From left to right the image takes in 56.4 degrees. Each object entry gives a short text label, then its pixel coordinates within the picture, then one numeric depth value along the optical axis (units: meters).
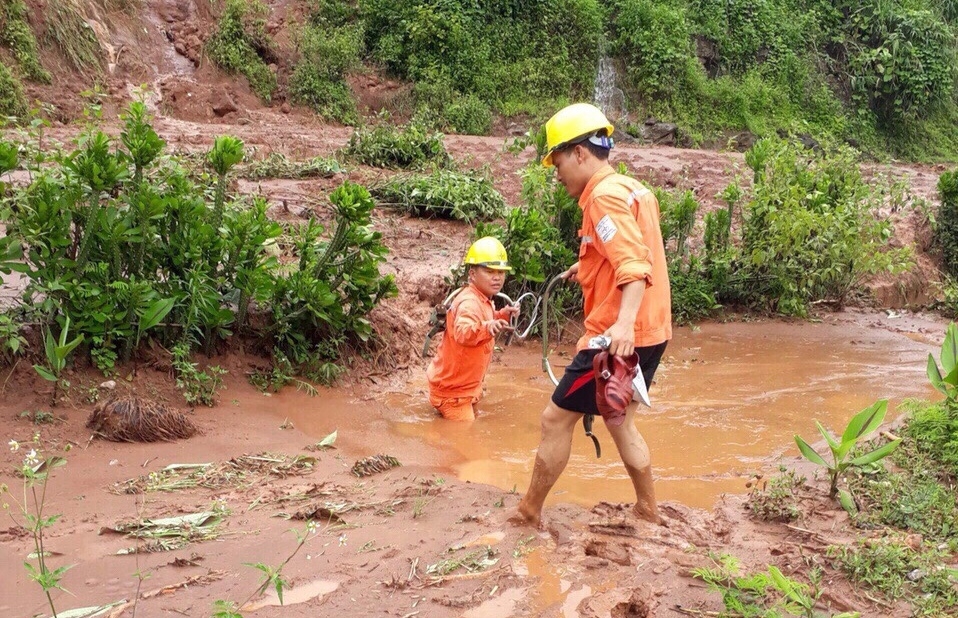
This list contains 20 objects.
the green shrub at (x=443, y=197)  8.83
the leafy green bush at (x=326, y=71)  15.47
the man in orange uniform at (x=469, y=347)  5.65
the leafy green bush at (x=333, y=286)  5.66
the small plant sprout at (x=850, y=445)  3.95
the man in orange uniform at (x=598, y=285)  3.61
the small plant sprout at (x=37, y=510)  2.48
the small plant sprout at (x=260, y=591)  2.55
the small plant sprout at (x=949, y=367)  4.60
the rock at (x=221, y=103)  13.90
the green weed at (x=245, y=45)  14.90
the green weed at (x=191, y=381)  5.16
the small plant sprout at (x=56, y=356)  4.41
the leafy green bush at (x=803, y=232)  8.09
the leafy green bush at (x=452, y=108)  16.05
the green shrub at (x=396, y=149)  10.52
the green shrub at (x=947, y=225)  10.68
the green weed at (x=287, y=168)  9.29
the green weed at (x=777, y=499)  3.97
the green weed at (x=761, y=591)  2.93
